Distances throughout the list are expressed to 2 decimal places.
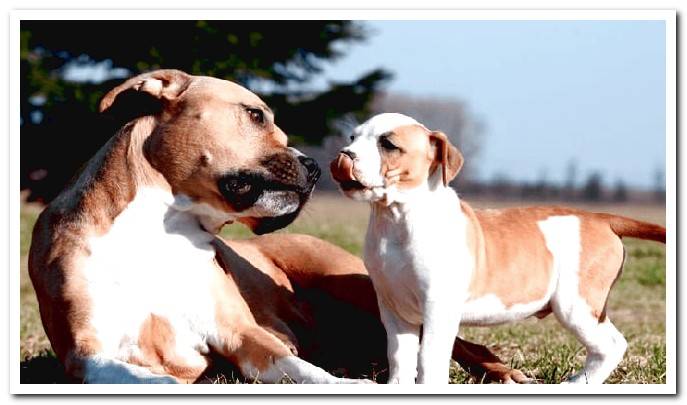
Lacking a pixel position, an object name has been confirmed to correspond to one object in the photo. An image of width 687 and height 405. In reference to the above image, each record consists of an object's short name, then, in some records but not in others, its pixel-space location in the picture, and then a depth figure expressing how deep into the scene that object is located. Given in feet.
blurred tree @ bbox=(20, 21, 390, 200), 38.75
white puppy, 13.14
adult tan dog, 13.47
